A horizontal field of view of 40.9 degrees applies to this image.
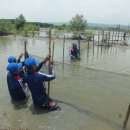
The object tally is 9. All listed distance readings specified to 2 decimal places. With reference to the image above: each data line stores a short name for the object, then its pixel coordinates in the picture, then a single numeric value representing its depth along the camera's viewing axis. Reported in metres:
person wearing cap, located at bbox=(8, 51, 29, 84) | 5.79
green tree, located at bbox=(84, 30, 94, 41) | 26.16
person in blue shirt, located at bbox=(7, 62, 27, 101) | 4.61
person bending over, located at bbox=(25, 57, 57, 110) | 4.09
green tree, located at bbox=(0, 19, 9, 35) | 35.41
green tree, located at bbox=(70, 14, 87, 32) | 30.52
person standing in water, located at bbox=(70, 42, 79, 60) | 11.29
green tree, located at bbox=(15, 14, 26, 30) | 41.68
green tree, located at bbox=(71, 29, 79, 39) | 27.85
